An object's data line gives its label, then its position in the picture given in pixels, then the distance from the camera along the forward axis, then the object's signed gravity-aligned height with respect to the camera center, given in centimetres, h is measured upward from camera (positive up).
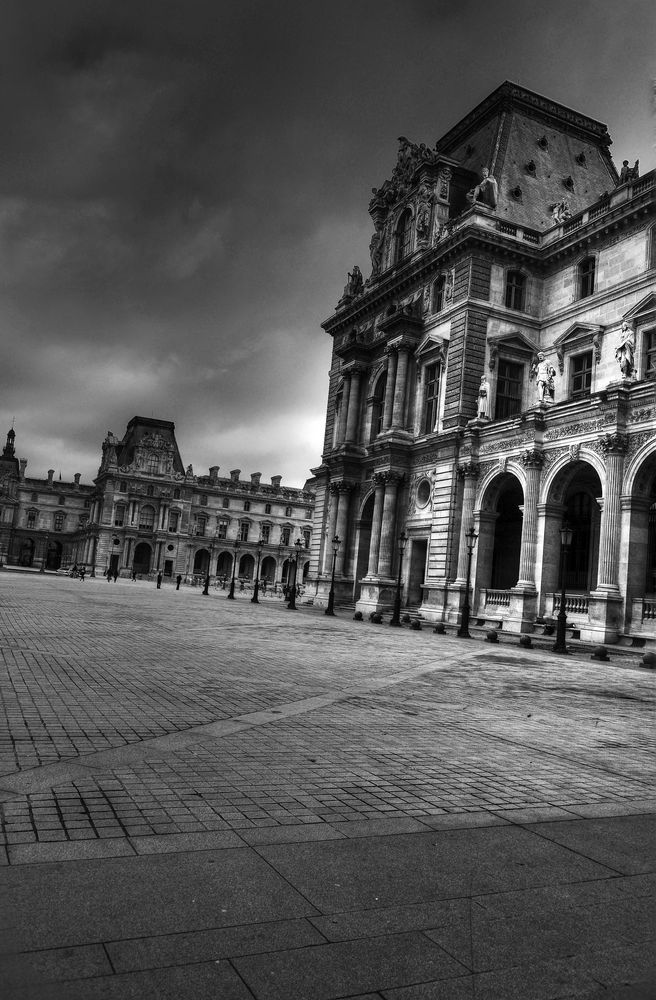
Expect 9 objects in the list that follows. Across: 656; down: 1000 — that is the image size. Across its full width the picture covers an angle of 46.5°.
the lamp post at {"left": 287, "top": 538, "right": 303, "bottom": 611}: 4211 -150
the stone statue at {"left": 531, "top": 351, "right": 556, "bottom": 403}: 3347 +944
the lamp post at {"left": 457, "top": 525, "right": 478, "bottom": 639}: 2942 -135
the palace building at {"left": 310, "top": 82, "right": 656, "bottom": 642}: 2950 +1059
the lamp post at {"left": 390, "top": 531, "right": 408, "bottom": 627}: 3400 -122
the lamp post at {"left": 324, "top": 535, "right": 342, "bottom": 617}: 3825 -148
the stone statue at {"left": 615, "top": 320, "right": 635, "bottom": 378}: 2942 +983
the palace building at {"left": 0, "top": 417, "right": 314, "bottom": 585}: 11731 +710
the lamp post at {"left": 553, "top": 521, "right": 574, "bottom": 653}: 2470 -94
